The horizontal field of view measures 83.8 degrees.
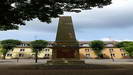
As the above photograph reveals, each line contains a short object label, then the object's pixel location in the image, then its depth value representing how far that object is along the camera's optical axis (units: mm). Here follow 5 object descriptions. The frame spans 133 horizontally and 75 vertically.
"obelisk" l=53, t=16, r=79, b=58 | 8771
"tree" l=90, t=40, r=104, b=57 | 21797
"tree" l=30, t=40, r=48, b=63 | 21224
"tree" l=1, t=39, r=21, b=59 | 21076
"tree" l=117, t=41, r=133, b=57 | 19167
